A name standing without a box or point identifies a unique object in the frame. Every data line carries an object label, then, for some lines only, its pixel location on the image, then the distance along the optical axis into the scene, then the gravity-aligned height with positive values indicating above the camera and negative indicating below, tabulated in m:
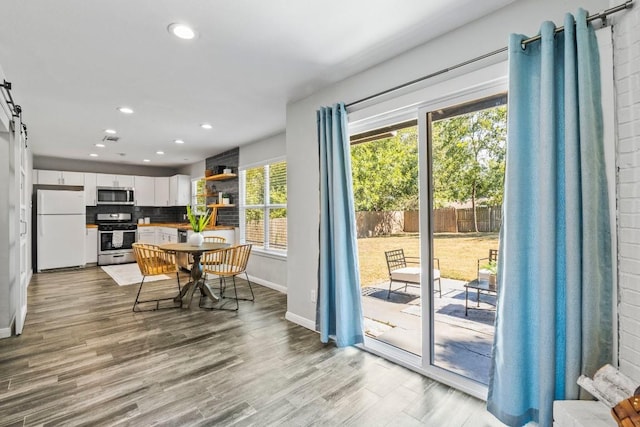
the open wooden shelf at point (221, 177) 5.75 +0.74
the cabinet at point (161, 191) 7.86 +0.64
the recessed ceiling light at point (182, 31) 2.00 +1.20
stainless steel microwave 7.11 +0.49
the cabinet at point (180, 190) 7.41 +0.63
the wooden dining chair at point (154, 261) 3.85 -0.55
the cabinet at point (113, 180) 7.10 +0.84
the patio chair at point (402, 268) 2.74 -0.46
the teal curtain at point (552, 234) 1.45 -0.09
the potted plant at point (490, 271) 2.10 -0.37
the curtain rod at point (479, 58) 1.40 +0.95
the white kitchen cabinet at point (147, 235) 7.35 -0.42
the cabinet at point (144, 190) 7.60 +0.66
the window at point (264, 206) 4.95 +0.17
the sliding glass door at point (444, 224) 2.11 -0.07
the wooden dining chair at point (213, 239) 4.83 -0.39
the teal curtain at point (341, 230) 2.73 -0.12
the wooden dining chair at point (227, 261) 3.95 -0.57
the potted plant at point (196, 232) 4.35 -0.22
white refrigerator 6.05 -0.22
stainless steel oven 6.91 -0.49
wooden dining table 4.00 -0.76
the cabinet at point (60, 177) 6.43 +0.83
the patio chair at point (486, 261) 2.09 -0.30
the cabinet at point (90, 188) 6.93 +0.64
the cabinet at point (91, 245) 6.80 -0.61
